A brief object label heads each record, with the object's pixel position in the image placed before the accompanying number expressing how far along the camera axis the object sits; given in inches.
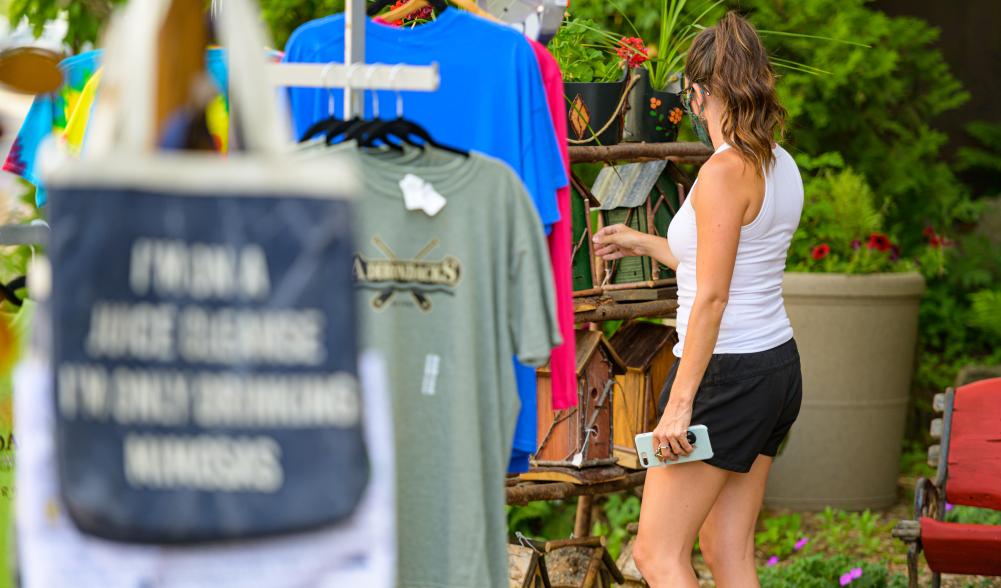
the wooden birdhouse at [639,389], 308.7
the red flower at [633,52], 306.3
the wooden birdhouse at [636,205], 302.4
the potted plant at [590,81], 287.9
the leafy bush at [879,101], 504.7
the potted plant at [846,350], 466.3
